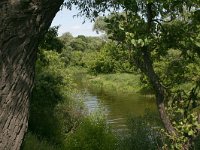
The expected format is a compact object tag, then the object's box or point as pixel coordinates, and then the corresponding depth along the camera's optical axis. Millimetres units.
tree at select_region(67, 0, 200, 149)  5367
